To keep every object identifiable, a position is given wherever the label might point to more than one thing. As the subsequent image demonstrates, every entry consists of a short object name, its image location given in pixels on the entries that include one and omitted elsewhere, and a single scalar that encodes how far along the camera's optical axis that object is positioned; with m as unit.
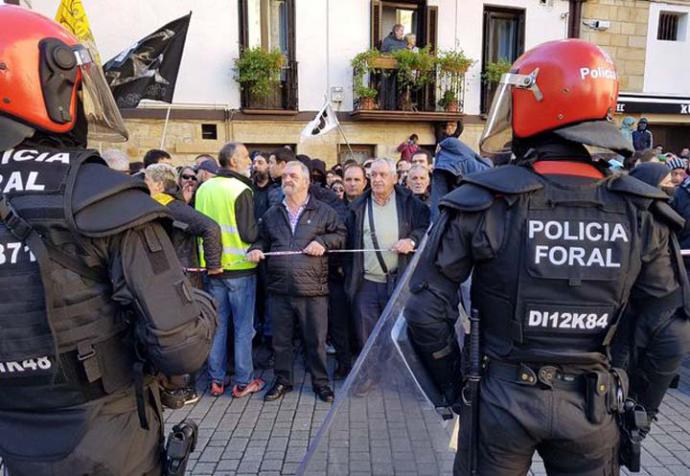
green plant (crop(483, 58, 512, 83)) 13.88
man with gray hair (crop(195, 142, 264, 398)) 4.35
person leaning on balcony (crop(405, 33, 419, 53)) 13.05
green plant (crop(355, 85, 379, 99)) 12.75
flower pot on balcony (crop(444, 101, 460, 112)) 13.67
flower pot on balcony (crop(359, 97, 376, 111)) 12.91
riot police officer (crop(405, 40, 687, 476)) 1.79
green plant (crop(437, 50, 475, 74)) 13.22
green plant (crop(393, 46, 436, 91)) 12.78
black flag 8.06
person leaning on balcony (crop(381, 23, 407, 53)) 13.04
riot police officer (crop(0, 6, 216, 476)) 1.51
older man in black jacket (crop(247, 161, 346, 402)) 4.33
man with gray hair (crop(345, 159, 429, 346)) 4.45
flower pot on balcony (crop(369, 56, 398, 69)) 12.80
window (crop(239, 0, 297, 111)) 12.40
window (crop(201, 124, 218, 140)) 12.40
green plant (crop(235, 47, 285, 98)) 11.94
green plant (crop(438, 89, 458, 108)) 13.62
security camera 14.39
